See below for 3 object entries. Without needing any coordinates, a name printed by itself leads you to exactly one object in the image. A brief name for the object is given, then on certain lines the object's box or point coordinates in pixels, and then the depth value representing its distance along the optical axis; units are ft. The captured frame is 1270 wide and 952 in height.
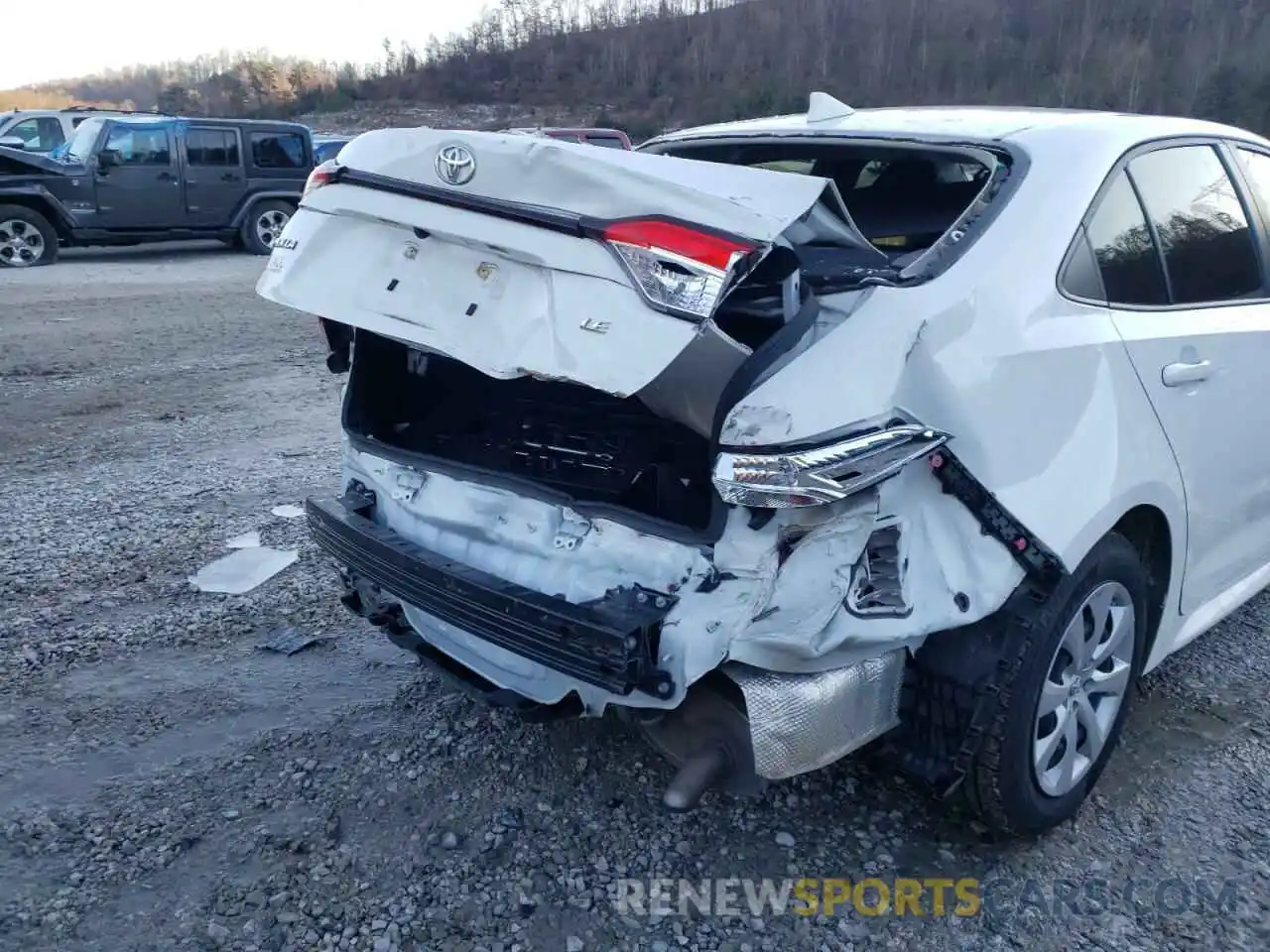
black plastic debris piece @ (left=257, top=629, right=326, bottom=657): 12.22
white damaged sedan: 7.06
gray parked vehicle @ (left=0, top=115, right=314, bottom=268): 44.52
